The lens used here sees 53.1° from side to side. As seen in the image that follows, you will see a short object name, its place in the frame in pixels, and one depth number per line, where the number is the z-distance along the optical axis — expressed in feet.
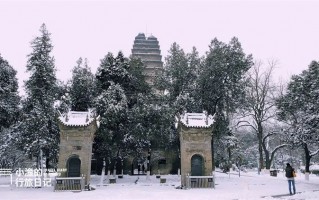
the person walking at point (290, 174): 58.95
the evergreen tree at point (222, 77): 96.48
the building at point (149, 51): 184.44
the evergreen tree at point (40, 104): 83.82
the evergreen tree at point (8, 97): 89.25
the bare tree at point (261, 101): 125.42
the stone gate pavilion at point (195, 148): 76.43
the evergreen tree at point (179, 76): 103.09
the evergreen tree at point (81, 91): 100.75
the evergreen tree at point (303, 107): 85.10
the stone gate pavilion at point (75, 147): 74.28
